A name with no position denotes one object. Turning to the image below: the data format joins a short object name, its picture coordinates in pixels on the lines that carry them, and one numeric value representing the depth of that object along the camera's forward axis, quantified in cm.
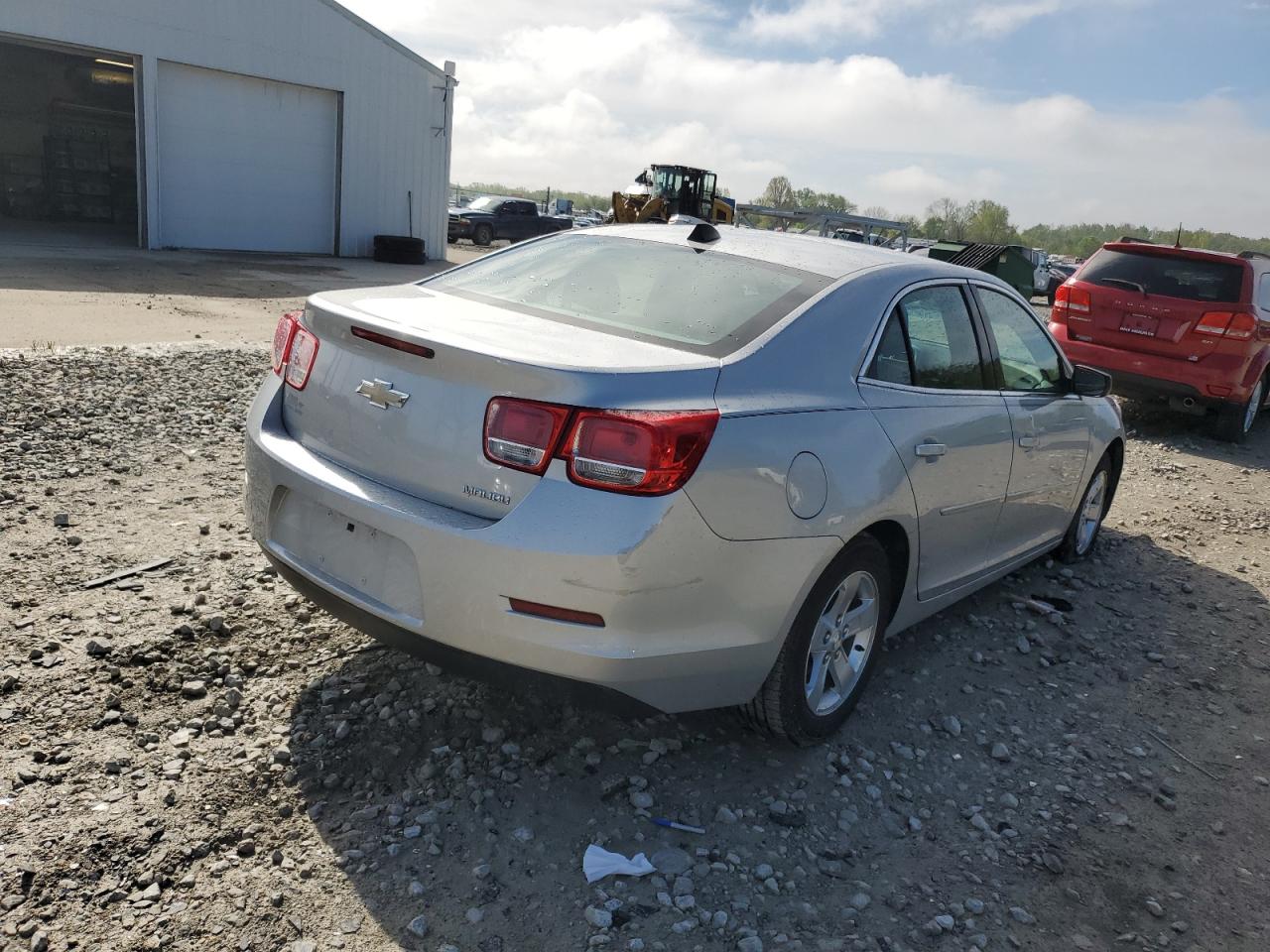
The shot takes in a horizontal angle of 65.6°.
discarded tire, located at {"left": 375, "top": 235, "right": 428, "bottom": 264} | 2223
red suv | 892
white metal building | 1831
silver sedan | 254
